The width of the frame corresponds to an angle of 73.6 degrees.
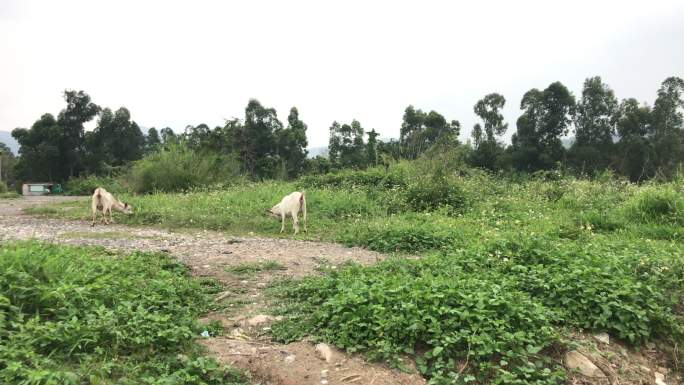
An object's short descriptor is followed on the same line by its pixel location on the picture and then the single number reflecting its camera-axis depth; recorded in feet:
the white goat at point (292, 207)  33.19
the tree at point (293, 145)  108.58
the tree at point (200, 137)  97.68
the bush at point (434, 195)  40.36
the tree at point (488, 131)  104.58
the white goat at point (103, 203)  36.78
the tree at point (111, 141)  120.67
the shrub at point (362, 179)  52.49
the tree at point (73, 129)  114.83
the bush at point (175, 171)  63.77
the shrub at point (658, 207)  30.83
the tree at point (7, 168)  130.65
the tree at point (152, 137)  154.30
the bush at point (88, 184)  75.97
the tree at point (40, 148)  113.50
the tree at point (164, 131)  159.93
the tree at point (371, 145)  112.68
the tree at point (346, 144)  114.93
